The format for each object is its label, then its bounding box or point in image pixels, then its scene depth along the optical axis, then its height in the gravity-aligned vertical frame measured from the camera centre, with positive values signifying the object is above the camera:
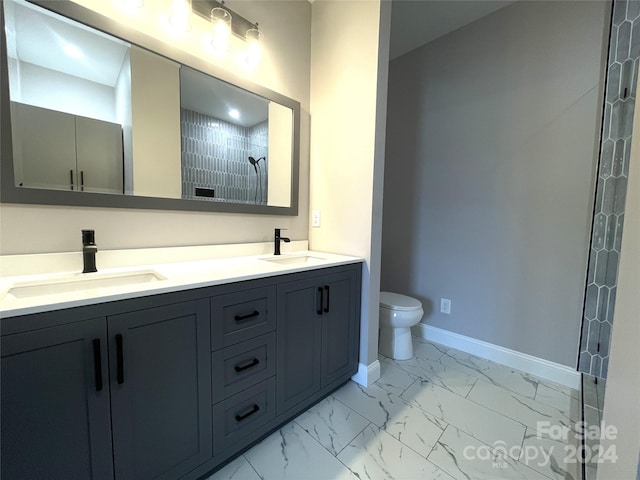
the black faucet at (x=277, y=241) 1.76 -0.15
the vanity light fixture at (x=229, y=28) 1.44 +1.07
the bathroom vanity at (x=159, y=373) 0.70 -0.52
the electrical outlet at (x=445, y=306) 2.27 -0.70
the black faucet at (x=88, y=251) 1.08 -0.15
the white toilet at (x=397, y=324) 1.98 -0.76
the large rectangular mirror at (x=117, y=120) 1.03 +0.44
